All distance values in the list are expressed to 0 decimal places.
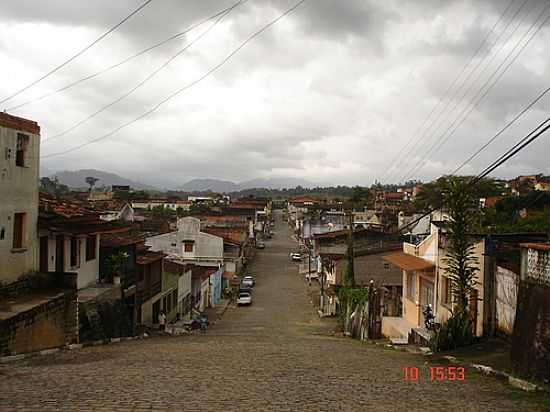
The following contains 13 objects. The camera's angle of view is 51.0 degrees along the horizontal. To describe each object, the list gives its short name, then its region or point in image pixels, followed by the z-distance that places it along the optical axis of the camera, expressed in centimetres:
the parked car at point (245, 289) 4981
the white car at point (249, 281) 5484
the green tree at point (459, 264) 1584
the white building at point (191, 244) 5325
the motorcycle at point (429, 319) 1945
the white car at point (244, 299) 4438
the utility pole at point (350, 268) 3743
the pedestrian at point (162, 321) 2884
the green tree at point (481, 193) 8088
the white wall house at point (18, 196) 1625
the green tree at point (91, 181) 16168
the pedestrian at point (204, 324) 3104
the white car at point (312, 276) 5973
